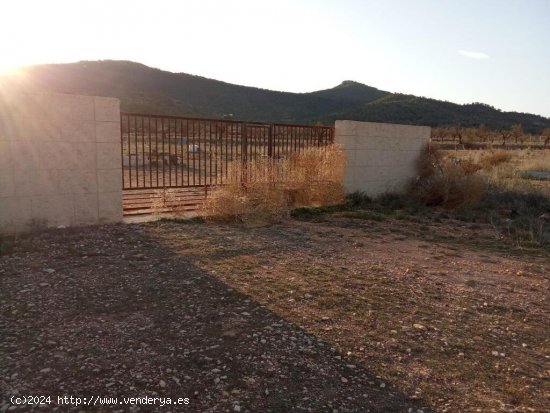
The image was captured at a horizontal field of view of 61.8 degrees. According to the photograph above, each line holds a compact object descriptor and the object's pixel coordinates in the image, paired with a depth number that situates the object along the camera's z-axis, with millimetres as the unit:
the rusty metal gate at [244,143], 9430
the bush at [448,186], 12547
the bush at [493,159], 24036
